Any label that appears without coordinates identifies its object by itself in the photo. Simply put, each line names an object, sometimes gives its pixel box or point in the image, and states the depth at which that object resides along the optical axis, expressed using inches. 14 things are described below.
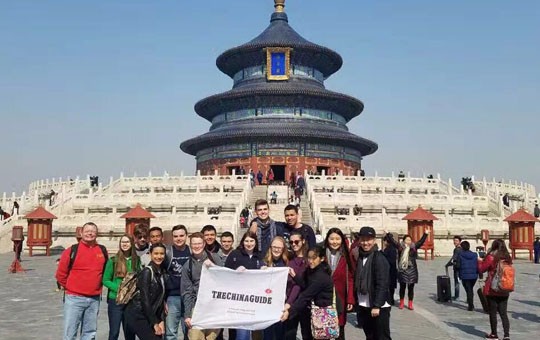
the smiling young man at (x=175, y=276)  278.1
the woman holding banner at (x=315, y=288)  258.1
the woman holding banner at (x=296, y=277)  264.2
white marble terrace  968.3
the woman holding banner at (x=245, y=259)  275.1
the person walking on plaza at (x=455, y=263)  508.7
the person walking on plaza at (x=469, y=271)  475.8
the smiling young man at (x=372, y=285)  279.4
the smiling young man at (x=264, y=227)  306.2
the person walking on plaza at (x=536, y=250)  882.1
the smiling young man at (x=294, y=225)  303.1
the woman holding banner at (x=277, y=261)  266.5
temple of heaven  1820.9
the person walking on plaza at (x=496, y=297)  356.8
